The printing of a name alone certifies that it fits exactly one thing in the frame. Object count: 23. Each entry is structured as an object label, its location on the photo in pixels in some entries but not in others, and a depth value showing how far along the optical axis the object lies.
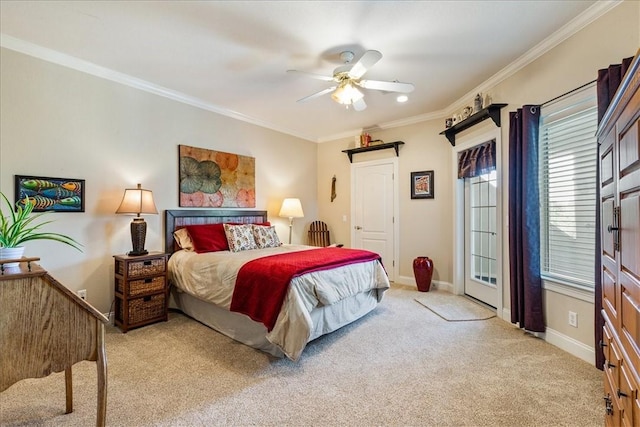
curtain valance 3.54
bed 2.32
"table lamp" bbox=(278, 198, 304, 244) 4.86
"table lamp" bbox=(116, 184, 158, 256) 3.10
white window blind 2.39
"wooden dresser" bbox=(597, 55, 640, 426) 0.90
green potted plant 1.44
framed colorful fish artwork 2.66
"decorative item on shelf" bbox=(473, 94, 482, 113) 3.56
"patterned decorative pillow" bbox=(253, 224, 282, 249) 3.98
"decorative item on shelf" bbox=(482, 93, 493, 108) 3.50
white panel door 5.08
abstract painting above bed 3.87
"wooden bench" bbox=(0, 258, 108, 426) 1.26
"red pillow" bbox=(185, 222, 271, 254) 3.53
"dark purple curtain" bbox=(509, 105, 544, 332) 2.70
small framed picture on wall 4.65
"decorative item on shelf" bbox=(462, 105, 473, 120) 3.74
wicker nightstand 2.96
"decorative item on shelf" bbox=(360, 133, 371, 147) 5.19
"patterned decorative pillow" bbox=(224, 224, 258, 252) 3.66
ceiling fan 2.57
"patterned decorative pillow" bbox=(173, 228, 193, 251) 3.60
